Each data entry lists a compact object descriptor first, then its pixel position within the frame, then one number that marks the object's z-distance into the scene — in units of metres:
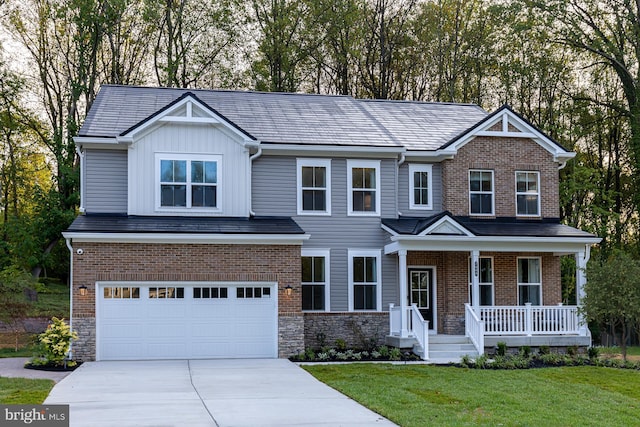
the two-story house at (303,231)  20.69
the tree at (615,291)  20.17
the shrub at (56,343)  19.06
